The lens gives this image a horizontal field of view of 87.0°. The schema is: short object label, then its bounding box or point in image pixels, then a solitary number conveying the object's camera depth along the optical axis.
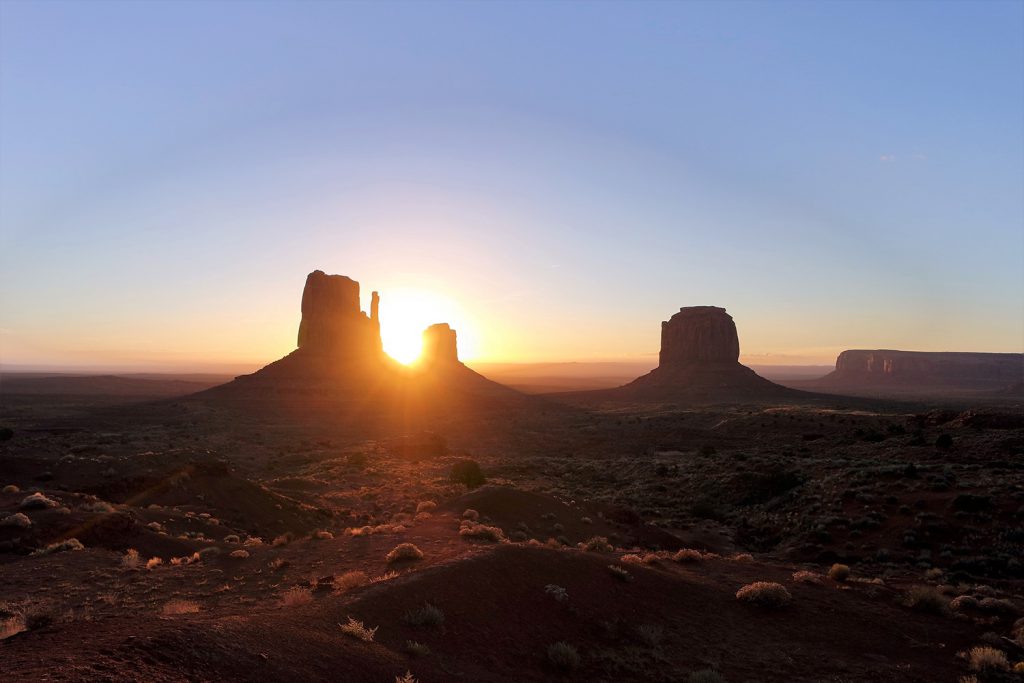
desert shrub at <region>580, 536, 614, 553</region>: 18.67
